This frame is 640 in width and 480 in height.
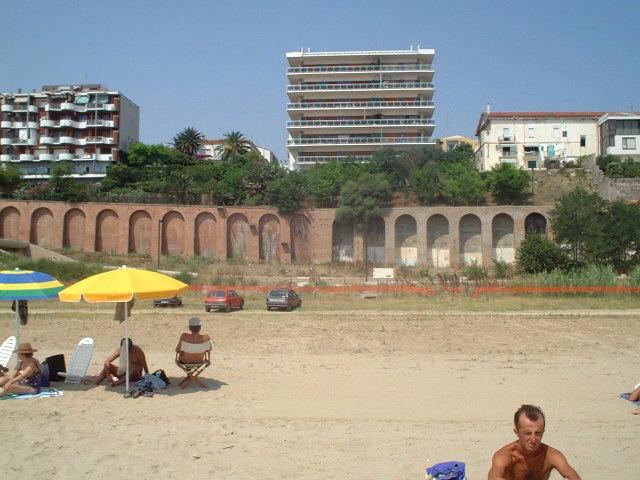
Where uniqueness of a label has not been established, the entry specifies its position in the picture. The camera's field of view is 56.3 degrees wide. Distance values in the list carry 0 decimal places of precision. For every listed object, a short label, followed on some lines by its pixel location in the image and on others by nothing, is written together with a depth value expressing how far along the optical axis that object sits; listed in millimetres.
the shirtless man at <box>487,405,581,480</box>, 4273
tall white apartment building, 76062
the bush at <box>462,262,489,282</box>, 39625
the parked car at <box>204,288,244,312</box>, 25797
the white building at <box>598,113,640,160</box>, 62938
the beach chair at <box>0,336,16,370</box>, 10641
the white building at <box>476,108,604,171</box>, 65875
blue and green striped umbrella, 10133
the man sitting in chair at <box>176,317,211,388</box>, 10461
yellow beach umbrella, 9406
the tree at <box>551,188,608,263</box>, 42250
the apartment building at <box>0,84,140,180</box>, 75250
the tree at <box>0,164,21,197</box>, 59125
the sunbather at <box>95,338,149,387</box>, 10250
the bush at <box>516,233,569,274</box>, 42625
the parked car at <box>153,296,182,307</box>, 27672
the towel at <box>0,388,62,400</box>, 9414
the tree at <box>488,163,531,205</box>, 54531
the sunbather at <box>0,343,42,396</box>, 9469
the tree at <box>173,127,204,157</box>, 78062
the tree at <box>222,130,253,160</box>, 75688
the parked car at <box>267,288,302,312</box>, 26500
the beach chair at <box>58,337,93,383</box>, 10609
